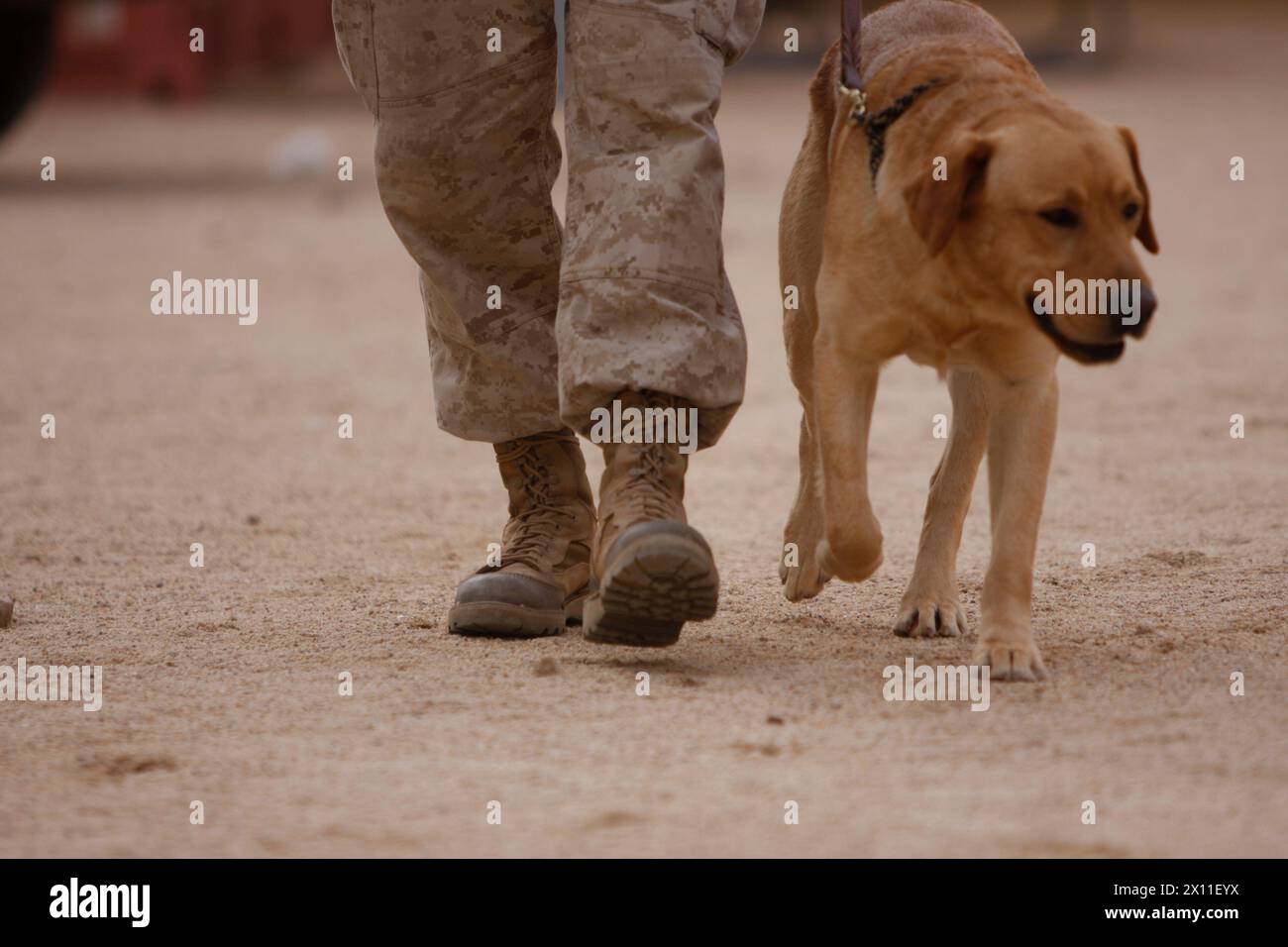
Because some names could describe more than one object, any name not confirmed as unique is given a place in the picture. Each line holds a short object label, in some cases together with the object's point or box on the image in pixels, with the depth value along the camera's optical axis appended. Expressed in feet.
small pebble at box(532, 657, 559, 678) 20.51
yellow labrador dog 18.99
